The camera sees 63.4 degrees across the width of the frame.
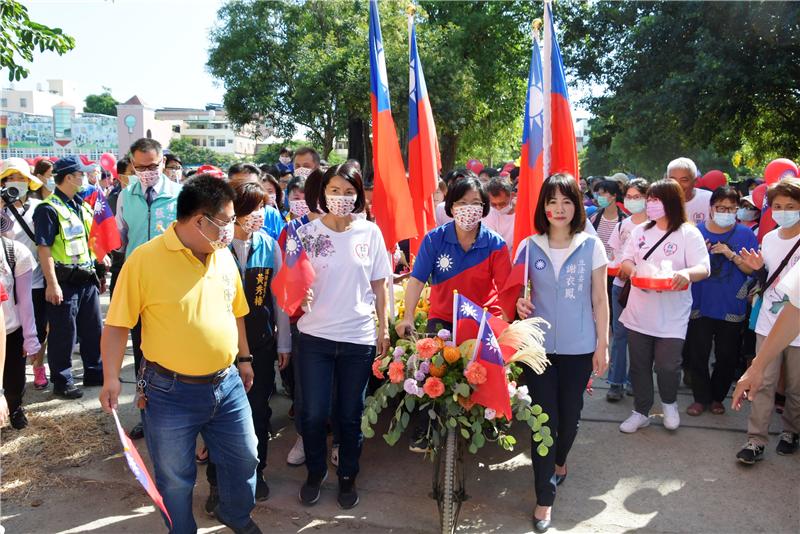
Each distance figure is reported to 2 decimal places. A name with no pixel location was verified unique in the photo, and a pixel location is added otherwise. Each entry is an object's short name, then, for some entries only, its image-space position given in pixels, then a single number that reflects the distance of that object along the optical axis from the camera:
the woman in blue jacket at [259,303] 4.02
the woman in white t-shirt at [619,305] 5.74
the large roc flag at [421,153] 5.73
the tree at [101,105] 117.96
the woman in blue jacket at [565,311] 3.83
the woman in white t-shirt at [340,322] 3.88
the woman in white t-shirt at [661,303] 4.87
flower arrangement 3.52
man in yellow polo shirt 3.00
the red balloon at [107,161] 13.25
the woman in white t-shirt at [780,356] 4.43
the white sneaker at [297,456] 4.66
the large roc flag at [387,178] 5.16
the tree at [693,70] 14.23
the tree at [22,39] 5.68
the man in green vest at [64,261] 5.78
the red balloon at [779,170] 6.12
